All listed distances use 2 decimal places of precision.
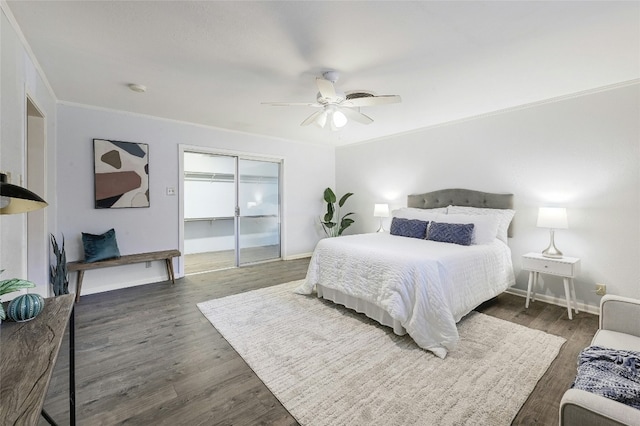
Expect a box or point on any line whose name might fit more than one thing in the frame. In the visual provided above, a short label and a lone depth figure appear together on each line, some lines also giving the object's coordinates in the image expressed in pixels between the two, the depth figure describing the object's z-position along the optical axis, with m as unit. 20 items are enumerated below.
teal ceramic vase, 1.24
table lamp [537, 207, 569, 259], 3.04
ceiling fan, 2.51
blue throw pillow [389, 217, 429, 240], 3.80
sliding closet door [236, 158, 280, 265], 5.20
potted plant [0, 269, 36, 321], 1.13
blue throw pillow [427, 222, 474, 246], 3.32
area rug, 1.66
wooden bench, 3.37
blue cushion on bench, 3.51
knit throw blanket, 1.08
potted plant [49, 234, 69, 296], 2.96
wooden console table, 0.76
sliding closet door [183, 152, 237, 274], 6.19
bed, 2.35
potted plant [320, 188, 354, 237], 6.01
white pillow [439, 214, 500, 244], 3.42
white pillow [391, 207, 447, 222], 3.93
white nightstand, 2.91
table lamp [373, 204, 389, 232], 5.09
